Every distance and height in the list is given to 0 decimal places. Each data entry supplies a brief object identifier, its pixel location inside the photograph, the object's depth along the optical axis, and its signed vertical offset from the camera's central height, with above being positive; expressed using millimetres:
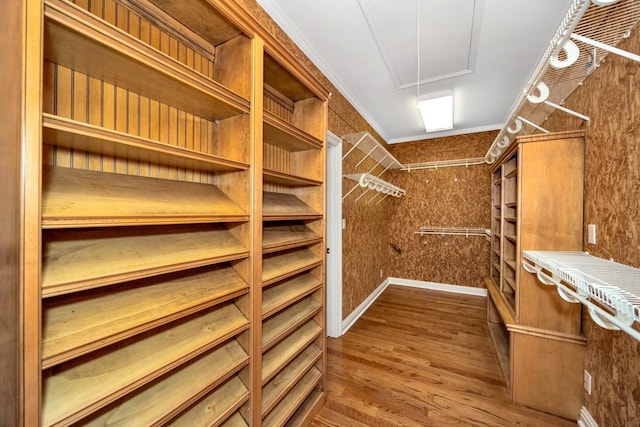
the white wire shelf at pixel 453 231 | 4109 -306
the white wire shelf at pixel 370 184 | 2861 +366
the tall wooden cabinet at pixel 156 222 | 689 -37
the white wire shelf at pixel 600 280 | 754 -256
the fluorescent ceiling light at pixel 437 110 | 2604 +1149
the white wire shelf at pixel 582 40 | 1025 +892
